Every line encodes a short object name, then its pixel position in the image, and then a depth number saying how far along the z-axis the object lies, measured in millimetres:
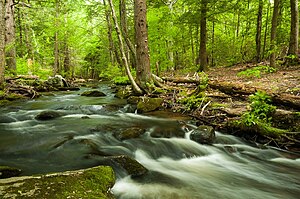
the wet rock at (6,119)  6722
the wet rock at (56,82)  14171
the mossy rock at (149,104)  7770
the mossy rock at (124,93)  10125
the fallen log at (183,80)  9114
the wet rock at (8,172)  3175
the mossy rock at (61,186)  2357
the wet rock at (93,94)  11305
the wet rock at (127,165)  3828
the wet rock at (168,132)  5805
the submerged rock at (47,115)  7117
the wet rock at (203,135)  5434
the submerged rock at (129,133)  5463
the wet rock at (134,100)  8870
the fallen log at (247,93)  5242
